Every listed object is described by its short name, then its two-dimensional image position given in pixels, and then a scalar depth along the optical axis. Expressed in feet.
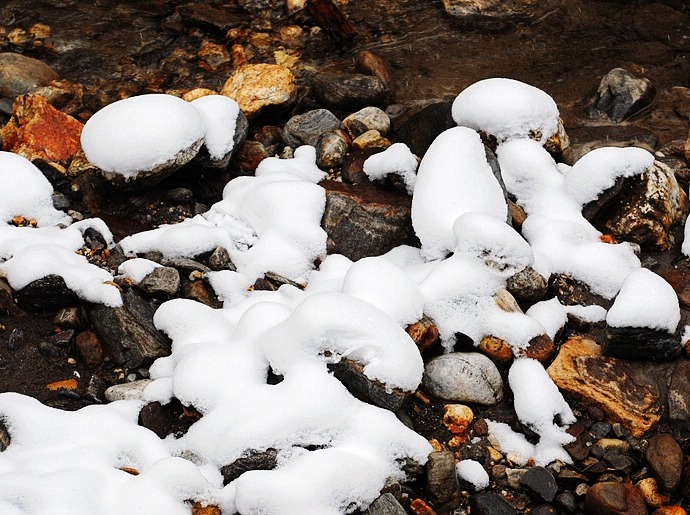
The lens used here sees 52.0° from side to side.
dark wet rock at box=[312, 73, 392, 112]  18.98
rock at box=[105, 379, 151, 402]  11.76
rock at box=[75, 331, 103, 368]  12.64
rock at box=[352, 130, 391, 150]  17.33
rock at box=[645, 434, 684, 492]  11.09
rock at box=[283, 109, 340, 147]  17.80
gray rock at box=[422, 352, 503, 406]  12.17
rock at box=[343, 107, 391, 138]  17.83
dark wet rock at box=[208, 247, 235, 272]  14.26
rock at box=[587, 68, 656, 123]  19.15
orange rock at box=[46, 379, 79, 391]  12.04
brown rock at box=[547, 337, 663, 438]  11.94
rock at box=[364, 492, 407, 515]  9.86
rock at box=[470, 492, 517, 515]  10.71
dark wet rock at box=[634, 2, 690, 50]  22.59
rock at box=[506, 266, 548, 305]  13.56
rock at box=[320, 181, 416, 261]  14.85
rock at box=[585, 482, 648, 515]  10.62
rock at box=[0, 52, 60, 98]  18.80
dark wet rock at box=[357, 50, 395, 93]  20.29
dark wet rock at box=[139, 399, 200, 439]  11.34
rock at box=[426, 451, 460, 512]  10.64
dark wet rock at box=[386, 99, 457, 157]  17.34
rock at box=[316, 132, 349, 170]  16.99
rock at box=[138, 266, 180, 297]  13.42
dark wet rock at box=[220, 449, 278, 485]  10.36
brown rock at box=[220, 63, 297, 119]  18.03
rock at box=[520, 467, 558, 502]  10.99
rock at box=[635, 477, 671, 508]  11.03
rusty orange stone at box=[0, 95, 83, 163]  16.55
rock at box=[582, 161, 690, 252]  14.93
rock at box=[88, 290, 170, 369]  12.52
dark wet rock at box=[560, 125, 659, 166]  17.79
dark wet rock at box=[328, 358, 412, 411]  11.18
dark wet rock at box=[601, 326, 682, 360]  12.35
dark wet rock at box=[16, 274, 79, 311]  12.87
